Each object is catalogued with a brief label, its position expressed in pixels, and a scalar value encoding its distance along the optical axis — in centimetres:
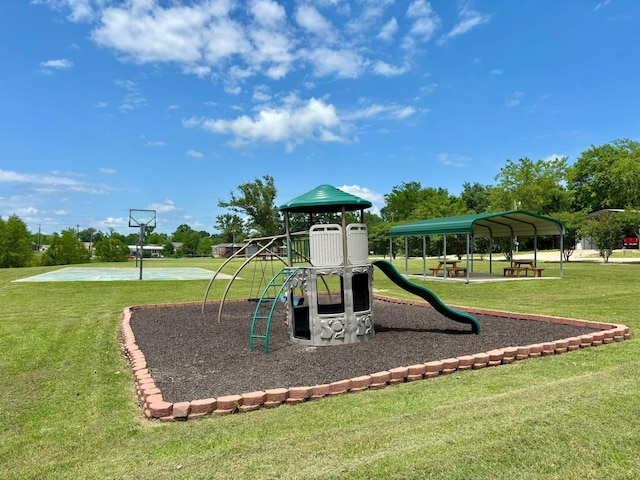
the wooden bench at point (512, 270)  1947
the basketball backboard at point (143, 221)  2570
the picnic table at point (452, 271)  1972
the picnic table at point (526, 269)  1905
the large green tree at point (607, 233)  2961
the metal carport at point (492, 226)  1781
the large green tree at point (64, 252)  4459
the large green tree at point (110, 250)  4682
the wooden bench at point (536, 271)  1892
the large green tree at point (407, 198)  6266
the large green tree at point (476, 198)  7100
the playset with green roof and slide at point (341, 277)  707
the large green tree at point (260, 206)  5362
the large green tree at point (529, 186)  3981
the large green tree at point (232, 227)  5464
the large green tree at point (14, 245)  4172
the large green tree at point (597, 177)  4856
